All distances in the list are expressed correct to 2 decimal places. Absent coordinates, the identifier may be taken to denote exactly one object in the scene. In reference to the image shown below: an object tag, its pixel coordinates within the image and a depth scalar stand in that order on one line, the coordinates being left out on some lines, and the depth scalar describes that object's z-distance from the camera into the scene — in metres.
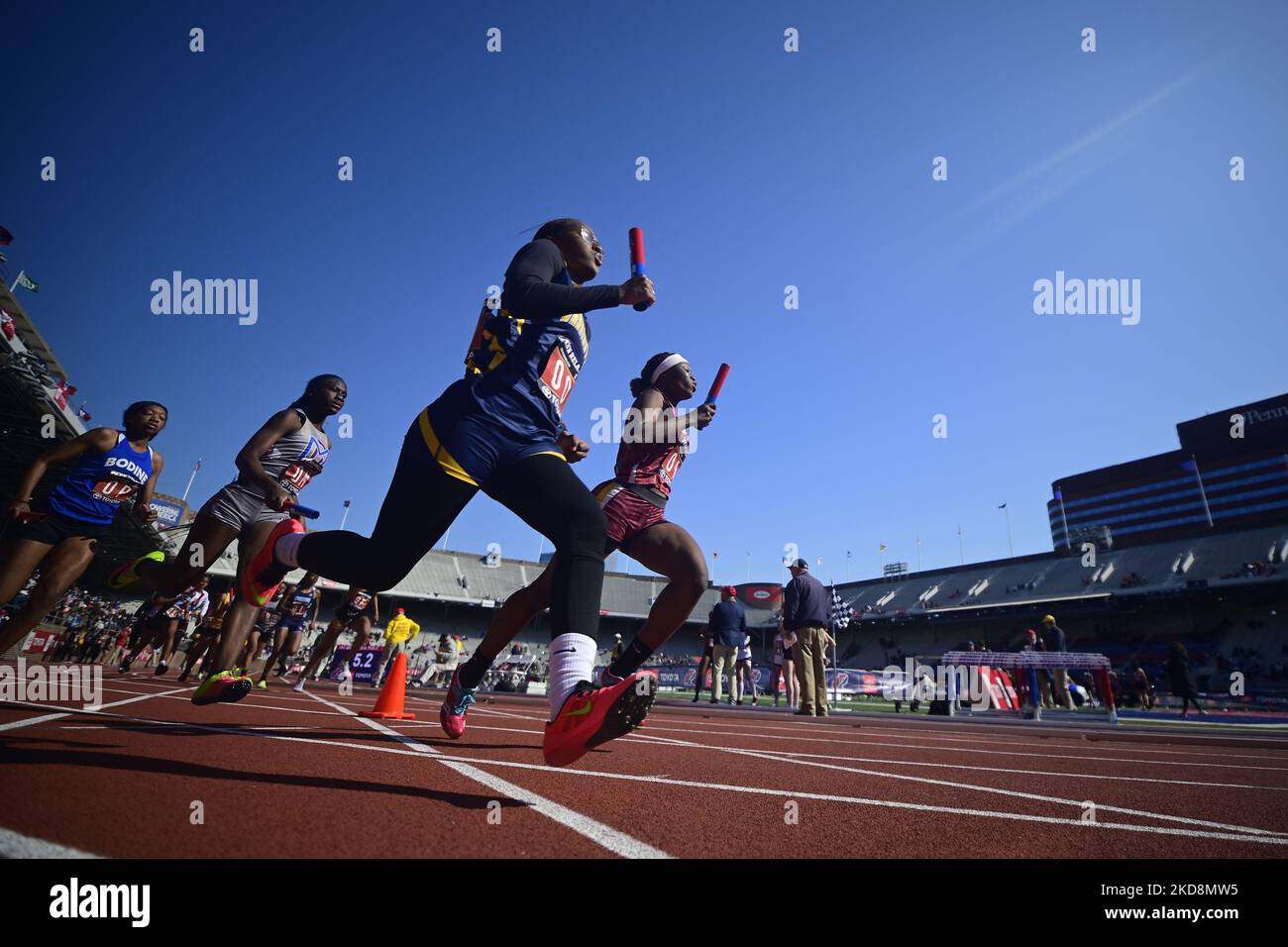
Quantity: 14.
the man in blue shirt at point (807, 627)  8.50
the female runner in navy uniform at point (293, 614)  9.46
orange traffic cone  5.06
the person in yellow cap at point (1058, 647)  11.95
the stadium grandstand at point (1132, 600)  33.41
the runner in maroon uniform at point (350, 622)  8.98
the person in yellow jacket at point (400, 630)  12.85
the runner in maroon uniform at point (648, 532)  3.54
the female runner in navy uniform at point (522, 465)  2.14
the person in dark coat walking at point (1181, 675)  14.31
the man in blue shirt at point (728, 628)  12.12
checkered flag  22.00
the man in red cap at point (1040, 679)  12.24
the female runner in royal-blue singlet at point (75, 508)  3.74
